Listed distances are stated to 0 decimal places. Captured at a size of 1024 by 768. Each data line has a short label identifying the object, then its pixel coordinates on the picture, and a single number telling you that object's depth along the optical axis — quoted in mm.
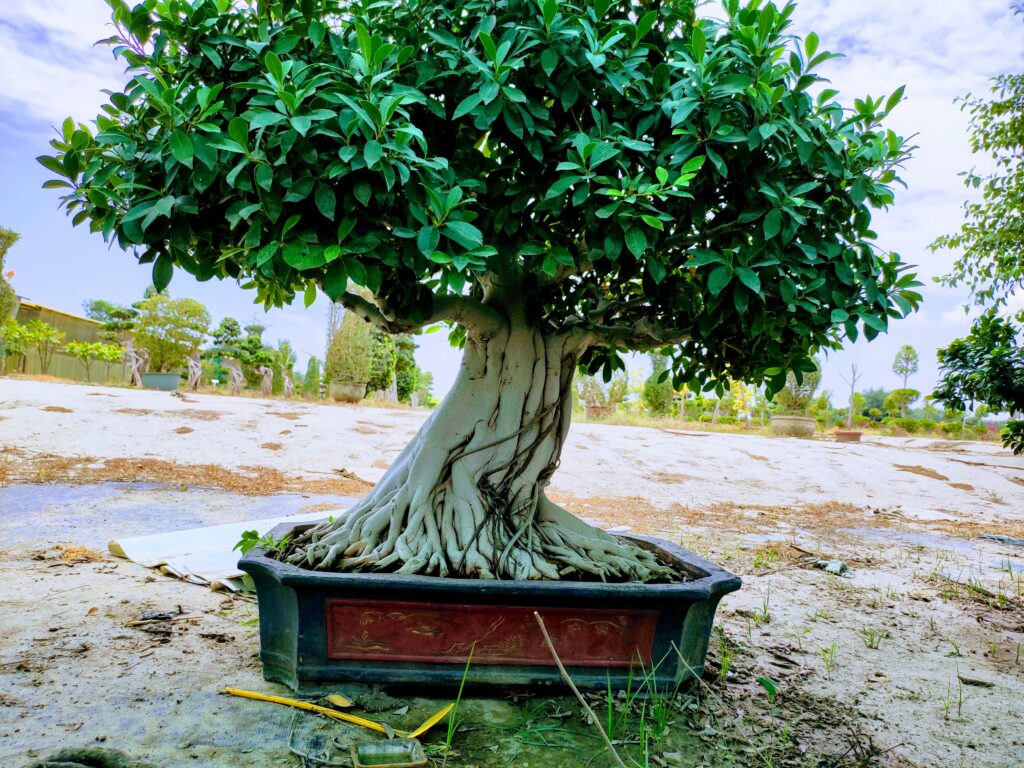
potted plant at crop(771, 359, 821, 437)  14922
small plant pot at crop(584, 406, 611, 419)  17234
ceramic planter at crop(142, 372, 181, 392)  14781
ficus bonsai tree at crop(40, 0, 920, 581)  1697
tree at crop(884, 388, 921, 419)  27172
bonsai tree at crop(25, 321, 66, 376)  17234
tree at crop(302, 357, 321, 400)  22609
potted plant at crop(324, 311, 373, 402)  13820
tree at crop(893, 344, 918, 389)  35406
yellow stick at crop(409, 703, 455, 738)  1849
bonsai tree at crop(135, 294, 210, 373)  17094
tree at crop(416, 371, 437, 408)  24828
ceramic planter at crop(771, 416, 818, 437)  14883
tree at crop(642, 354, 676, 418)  19016
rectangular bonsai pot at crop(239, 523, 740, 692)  2043
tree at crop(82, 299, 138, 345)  19530
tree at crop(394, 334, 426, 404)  18547
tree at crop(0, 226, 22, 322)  14258
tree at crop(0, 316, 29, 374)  16031
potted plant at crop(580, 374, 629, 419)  17266
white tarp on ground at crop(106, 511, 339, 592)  3287
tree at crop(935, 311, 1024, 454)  4094
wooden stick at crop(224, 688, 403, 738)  1873
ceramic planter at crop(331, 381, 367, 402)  13953
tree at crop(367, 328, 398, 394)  14953
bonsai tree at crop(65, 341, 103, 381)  17709
